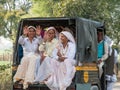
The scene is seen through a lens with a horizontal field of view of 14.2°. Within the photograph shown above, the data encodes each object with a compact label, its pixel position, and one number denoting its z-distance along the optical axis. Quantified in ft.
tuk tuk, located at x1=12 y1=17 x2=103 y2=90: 35.19
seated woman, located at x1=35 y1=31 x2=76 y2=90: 34.65
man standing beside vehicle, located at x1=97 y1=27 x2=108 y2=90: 40.46
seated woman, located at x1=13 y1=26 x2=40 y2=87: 35.42
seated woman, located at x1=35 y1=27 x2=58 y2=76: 36.29
